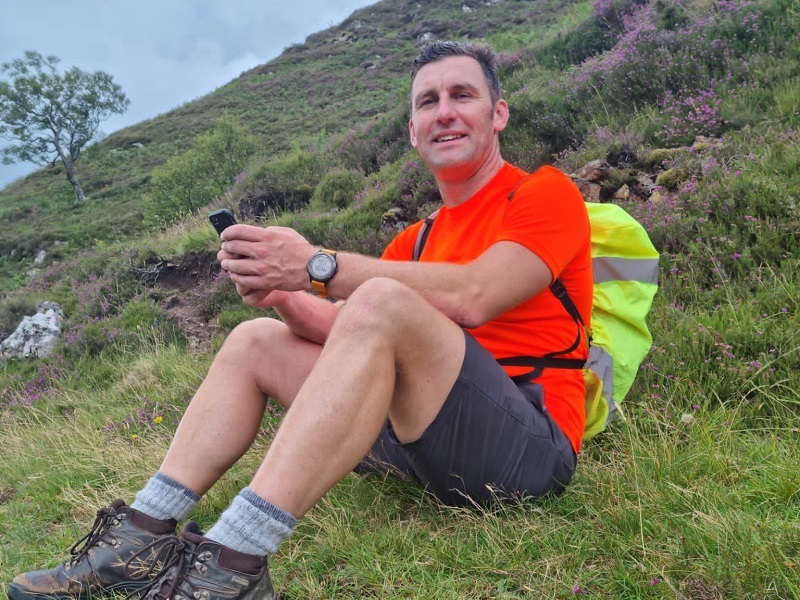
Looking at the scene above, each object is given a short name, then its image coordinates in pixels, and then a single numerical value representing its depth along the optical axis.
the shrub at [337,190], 8.68
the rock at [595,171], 5.17
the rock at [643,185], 4.90
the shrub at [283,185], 9.86
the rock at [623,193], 4.90
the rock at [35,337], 7.74
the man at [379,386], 1.71
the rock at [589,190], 5.03
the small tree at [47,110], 31.52
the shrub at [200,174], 14.15
